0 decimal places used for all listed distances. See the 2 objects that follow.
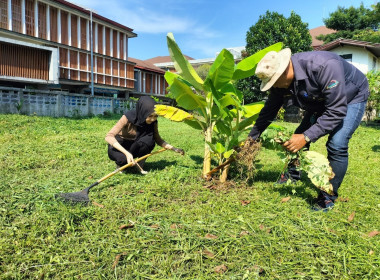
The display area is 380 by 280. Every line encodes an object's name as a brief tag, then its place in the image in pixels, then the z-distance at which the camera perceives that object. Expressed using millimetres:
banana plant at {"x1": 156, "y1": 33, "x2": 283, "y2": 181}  3385
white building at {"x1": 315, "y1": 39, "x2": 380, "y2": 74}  16375
